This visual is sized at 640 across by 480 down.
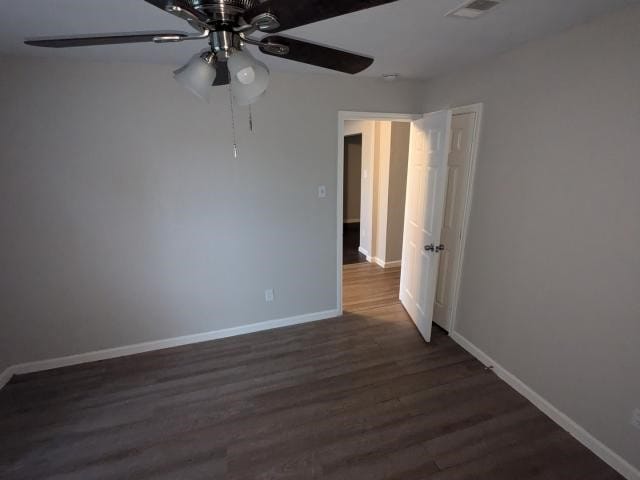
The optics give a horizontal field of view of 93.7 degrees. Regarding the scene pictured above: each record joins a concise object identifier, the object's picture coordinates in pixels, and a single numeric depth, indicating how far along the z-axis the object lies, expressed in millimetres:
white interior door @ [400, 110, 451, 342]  2439
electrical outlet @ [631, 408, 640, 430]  1539
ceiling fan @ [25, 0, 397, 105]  842
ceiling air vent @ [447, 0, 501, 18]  1378
